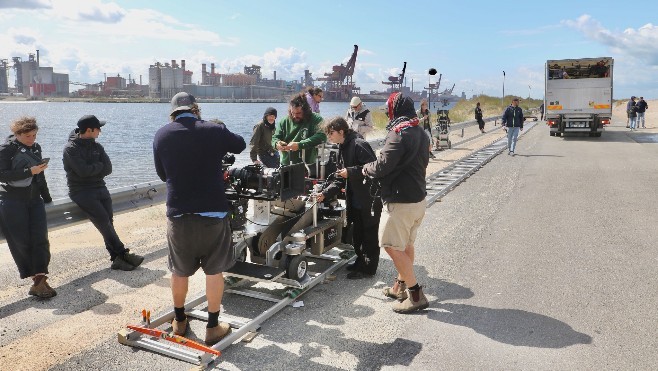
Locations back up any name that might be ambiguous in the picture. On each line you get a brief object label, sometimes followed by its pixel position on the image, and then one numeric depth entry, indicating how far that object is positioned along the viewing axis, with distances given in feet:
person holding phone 17.43
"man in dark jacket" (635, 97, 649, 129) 97.15
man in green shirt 20.40
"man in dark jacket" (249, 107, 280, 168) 30.76
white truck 79.41
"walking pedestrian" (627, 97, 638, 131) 98.48
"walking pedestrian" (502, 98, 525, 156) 57.51
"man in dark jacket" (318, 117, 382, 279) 18.98
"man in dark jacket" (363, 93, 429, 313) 16.12
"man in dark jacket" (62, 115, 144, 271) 19.77
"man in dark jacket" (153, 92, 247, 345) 13.19
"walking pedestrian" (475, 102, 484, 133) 91.85
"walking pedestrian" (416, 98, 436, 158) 56.29
